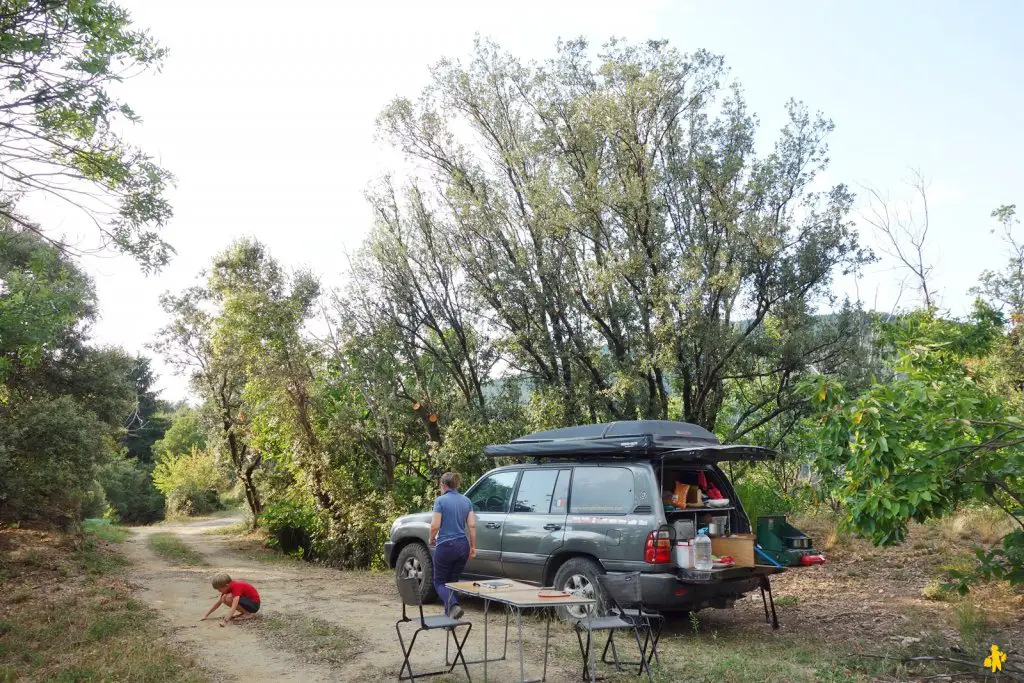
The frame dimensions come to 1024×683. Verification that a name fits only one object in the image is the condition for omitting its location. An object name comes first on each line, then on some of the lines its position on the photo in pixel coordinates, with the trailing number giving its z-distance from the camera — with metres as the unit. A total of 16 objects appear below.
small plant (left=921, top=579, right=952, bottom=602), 9.33
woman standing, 7.88
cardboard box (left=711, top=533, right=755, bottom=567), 7.87
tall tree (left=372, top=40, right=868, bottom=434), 13.61
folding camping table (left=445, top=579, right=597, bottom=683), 5.57
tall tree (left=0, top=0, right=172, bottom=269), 7.80
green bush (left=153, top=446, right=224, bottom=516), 39.06
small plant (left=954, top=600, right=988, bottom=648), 7.06
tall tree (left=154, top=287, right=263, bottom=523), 26.52
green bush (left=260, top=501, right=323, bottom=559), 18.70
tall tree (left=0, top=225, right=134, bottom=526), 9.30
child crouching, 9.20
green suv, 7.48
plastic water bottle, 7.40
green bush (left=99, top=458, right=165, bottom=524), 40.22
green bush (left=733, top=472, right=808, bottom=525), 12.95
